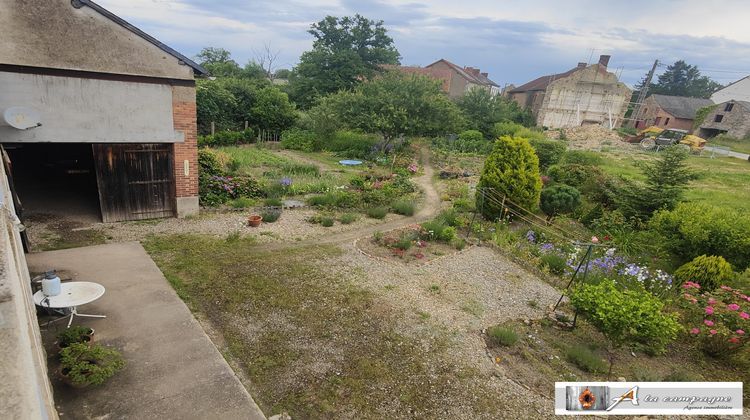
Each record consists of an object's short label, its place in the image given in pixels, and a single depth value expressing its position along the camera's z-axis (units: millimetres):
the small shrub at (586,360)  5996
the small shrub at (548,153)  21062
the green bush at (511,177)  12164
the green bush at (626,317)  5652
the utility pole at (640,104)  49297
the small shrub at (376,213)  12641
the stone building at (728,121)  40656
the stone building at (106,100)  8073
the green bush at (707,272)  7844
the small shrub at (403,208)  13305
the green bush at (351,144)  24344
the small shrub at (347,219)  11907
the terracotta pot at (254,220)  10862
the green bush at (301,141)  25609
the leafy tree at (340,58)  35562
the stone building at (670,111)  47719
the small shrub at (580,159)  20906
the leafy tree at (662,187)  11602
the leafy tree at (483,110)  34188
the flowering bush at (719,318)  6414
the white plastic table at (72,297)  5469
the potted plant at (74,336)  5195
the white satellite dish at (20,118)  7922
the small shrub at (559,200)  13000
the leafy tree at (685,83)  79312
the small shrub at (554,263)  9352
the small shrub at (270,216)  11359
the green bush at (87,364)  4609
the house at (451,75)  52250
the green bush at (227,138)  23094
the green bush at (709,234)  8523
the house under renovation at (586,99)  44344
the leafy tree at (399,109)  22686
